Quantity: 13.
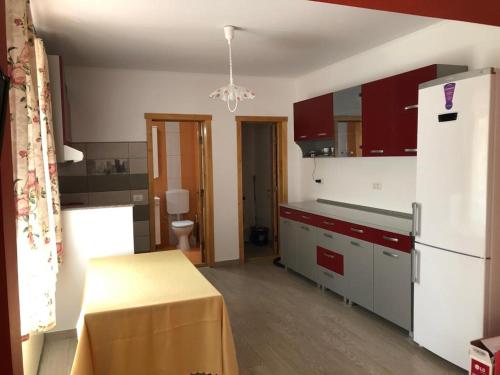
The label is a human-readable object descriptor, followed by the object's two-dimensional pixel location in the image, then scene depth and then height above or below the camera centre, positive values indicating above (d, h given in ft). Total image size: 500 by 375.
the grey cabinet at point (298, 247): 15.90 -3.55
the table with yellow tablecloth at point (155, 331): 7.33 -3.12
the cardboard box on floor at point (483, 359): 7.73 -3.90
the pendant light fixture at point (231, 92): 11.10 +1.90
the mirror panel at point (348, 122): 14.02 +1.33
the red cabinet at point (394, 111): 11.35 +1.43
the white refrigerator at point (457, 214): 8.72 -1.29
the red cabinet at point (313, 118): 15.67 +1.72
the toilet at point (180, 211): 21.71 -2.65
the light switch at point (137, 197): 17.42 -1.42
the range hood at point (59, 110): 11.40 +1.54
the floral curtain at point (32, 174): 6.20 -0.16
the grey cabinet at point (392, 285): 11.17 -3.60
